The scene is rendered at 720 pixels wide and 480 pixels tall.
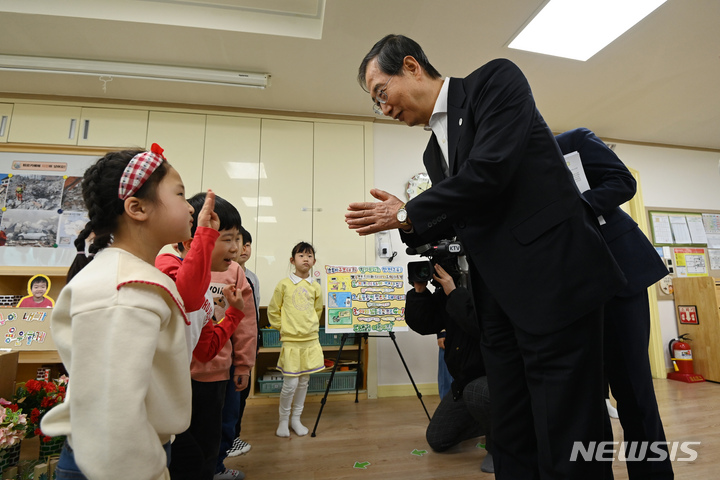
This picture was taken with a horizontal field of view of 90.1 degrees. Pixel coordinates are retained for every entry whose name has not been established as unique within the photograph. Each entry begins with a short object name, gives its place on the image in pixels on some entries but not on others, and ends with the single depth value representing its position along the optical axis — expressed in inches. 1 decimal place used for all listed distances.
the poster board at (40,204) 116.3
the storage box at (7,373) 60.9
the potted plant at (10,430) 51.6
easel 86.9
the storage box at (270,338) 117.3
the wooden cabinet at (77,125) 122.4
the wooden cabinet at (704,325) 136.1
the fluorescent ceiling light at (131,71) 104.7
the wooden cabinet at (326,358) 117.8
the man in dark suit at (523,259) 28.2
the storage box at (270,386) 117.5
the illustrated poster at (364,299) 105.4
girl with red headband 21.4
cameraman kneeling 60.9
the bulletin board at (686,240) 161.6
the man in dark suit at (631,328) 41.1
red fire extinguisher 140.1
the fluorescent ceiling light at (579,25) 90.9
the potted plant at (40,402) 58.6
